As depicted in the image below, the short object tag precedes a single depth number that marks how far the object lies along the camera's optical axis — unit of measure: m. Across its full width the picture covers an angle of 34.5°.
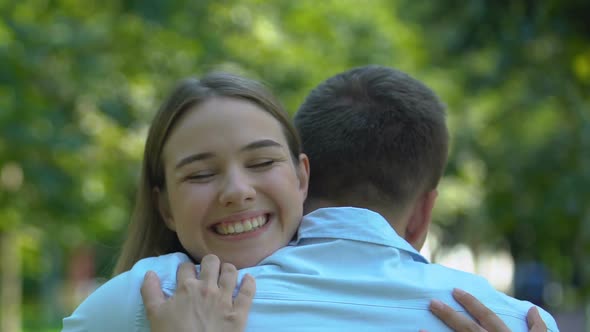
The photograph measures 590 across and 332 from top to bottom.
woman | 2.34
